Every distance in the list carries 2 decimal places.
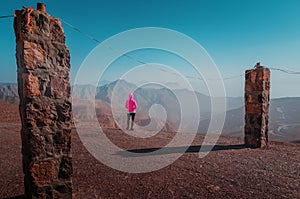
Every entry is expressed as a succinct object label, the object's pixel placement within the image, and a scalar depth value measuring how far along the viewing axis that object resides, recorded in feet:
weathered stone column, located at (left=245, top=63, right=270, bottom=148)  22.56
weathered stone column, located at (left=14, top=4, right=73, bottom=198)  9.06
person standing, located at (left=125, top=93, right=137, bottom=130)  32.42
